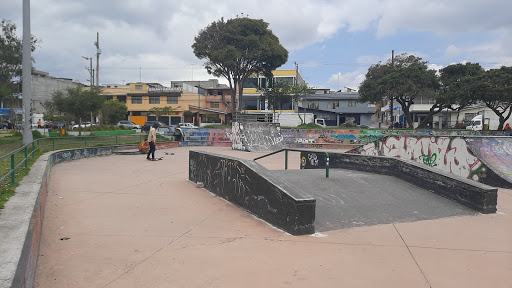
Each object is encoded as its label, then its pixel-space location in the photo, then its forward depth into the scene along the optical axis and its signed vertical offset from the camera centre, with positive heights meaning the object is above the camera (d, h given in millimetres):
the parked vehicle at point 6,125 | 48900 -396
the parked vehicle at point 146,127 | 41944 -365
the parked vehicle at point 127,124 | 45916 -71
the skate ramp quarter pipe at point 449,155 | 10430 -930
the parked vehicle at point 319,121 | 53456 +741
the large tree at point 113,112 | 45719 +1566
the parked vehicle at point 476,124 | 41134 +485
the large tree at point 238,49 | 36500 +7825
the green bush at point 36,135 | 20733 -731
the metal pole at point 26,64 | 14883 +2400
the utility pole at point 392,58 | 44378 +8354
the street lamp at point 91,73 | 46303 +6470
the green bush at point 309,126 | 36719 -13
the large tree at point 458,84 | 32219 +4092
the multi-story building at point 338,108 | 60031 +3114
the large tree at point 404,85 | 35812 +4237
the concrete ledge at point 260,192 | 5324 -1178
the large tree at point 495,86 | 29516 +3509
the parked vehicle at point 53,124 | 46938 -188
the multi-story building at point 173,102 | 58906 +3616
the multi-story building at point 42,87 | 55531 +5645
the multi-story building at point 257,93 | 58119 +5335
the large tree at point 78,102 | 26094 +1518
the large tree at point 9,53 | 27561 +5264
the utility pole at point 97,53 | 38575 +7671
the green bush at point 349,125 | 42862 +169
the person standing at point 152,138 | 15954 -626
